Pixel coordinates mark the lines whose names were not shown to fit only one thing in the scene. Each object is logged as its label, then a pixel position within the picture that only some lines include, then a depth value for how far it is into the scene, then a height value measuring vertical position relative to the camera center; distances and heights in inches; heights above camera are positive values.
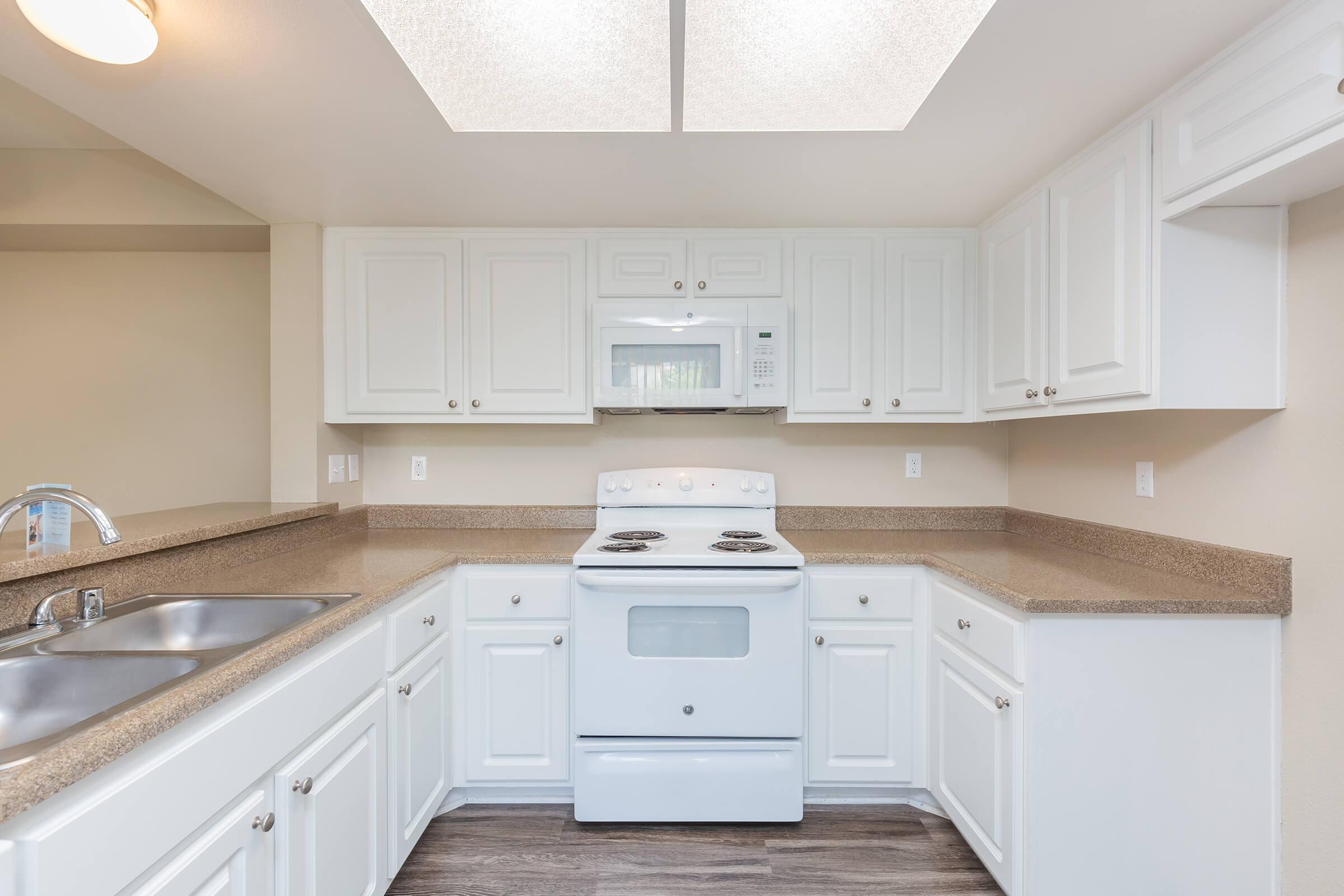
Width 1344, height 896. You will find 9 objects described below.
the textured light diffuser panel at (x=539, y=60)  54.7 +37.5
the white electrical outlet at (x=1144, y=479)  74.1 -3.8
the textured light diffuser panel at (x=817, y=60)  54.9 +37.7
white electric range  78.2 -30.9
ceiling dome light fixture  44.9 +31.7
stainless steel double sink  41.9 -16.3
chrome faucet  46.0 -4.7
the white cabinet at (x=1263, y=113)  44.8 +27.5
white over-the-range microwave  92.1 +13.9
